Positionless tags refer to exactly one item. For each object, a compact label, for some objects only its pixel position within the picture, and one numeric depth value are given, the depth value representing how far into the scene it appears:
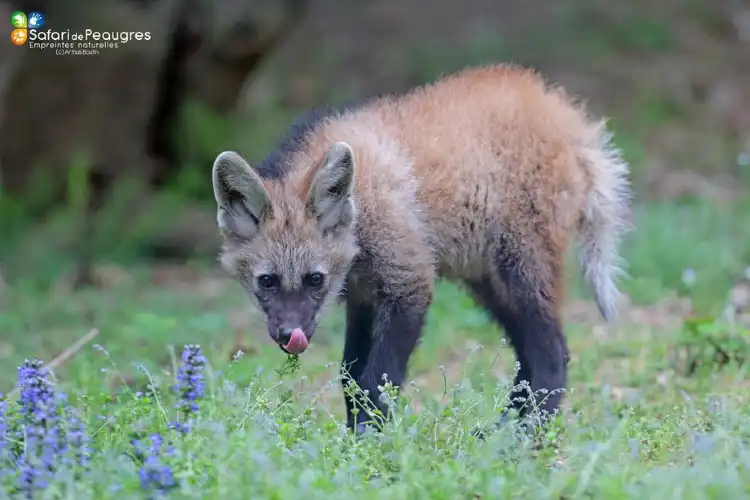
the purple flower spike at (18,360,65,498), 6.21
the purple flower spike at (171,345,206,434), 7.55
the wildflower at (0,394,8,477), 6.72
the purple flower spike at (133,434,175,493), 6.07
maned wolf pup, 9.07
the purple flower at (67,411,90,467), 6.52
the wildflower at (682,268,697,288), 12.45
